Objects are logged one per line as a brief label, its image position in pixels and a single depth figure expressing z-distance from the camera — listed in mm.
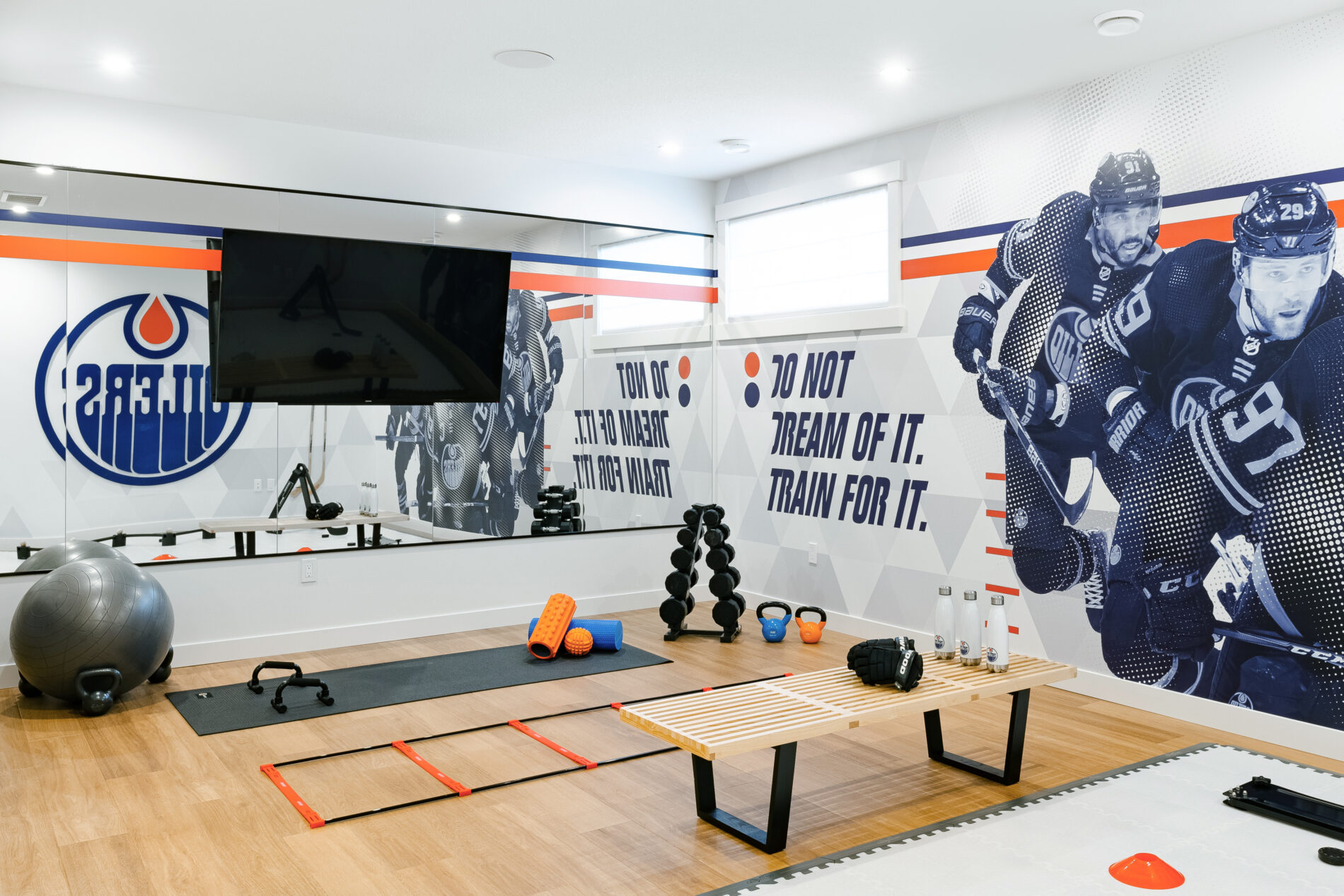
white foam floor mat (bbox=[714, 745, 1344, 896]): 2658
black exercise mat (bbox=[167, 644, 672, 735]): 4211
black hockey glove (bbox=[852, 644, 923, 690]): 3164
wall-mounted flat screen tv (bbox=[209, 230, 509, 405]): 4980
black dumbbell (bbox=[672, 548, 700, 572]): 5656
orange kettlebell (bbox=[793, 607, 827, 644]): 5508
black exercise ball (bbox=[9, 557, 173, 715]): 4078
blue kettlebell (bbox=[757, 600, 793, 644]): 5570
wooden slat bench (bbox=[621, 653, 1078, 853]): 2822
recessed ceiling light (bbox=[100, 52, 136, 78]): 4258
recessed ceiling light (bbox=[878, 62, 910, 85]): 4434
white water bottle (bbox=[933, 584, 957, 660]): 3578
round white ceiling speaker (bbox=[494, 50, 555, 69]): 4219
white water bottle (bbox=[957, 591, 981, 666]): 3463
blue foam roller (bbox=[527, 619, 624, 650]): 5281
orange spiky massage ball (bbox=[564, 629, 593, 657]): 5172
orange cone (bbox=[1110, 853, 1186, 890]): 2635
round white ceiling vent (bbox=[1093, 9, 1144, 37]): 3770
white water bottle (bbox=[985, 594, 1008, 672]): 3387
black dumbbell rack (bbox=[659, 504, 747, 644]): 5613
